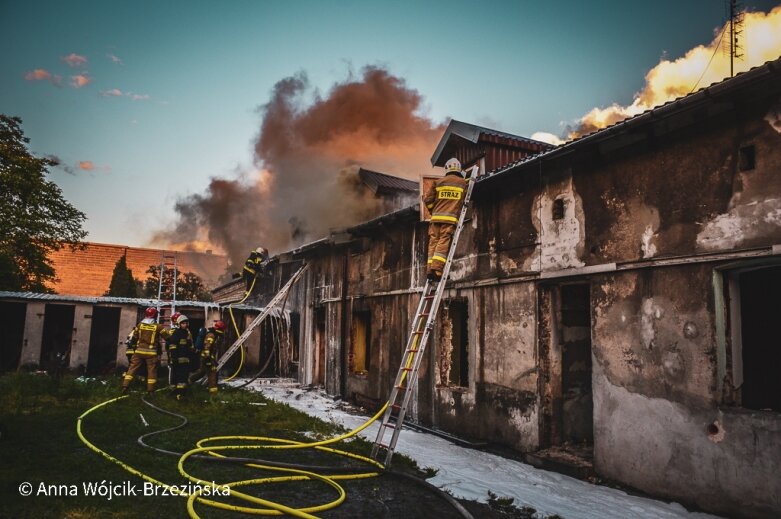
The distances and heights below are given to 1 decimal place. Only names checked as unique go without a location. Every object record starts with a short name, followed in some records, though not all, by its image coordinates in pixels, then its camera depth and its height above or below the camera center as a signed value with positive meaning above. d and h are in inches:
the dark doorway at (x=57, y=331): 663.8 -32.0
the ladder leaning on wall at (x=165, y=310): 555.7 +2.9
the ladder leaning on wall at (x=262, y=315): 520.2 -0.3
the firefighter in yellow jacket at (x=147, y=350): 397.1 -33.2
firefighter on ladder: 266.6 +63.4
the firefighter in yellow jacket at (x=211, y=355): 426.3 -38.6
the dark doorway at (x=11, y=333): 644.1 -35.0
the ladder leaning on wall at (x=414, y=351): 219.8 -16.9
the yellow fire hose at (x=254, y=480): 155.1 -66.1
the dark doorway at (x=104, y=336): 703.7 -39.8
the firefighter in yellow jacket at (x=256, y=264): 697.0 +78.6
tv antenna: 344.8 +232.6
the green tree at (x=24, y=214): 761.0 +163.9
